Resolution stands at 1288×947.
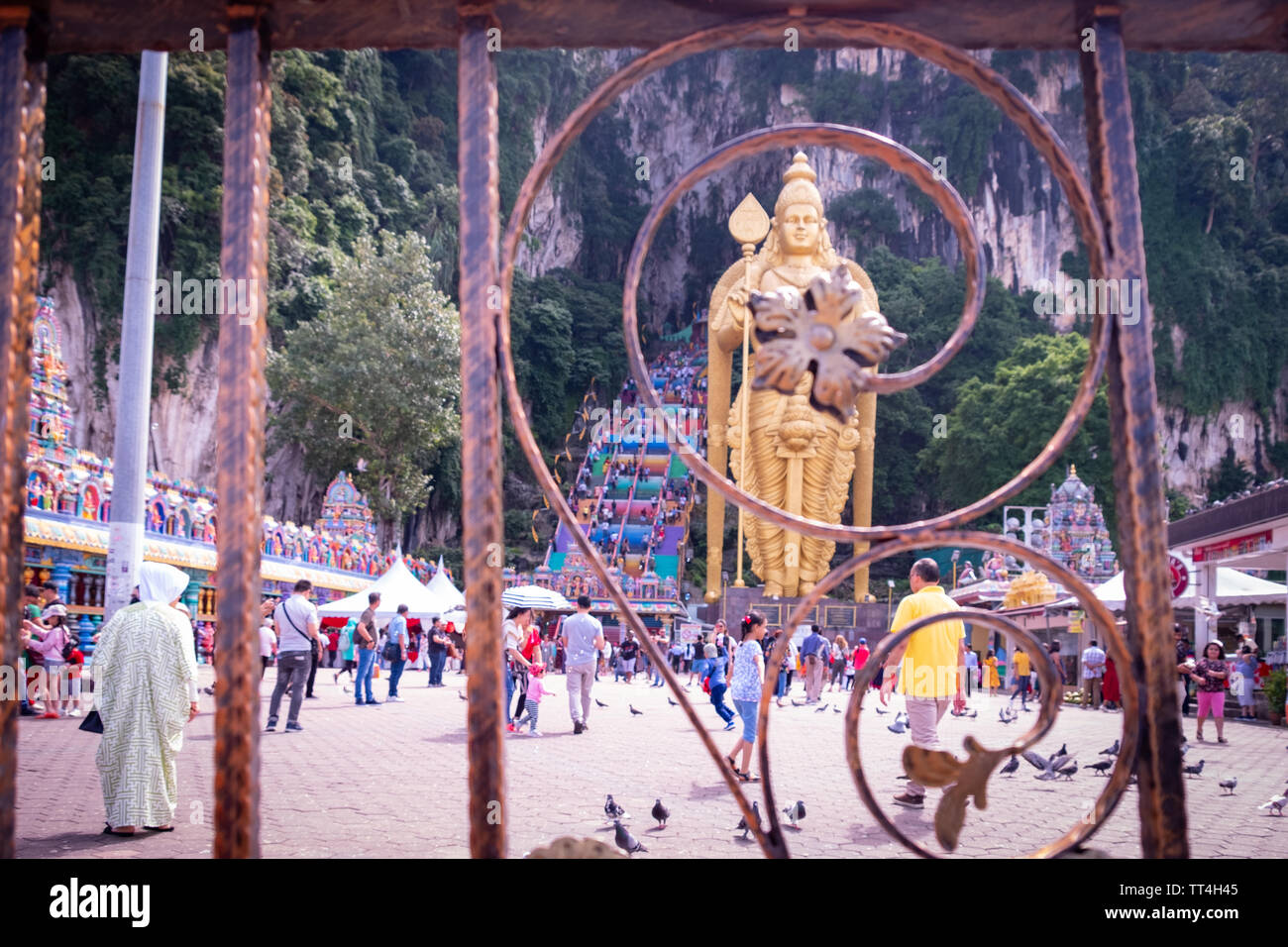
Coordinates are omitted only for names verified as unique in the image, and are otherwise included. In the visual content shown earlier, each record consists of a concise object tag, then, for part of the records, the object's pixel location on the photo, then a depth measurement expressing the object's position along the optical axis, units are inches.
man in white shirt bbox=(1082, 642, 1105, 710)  547.8
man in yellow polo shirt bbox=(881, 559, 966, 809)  189.2
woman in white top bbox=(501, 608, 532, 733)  339.3
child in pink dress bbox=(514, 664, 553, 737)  330.3
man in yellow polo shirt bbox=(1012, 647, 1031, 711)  585.9
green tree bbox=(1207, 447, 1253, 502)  1477.6
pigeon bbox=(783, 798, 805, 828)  176.4
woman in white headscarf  170.7
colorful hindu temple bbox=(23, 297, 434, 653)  449.7
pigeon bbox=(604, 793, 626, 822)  178.2
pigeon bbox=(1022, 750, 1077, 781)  233.3
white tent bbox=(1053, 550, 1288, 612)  547.5
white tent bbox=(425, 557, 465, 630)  702.5
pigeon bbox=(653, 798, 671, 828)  175.0
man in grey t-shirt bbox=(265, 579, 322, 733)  310.3
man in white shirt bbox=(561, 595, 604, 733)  336.2
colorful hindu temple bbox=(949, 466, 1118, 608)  796.6
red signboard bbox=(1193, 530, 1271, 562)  576.7
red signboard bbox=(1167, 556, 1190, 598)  466.9
